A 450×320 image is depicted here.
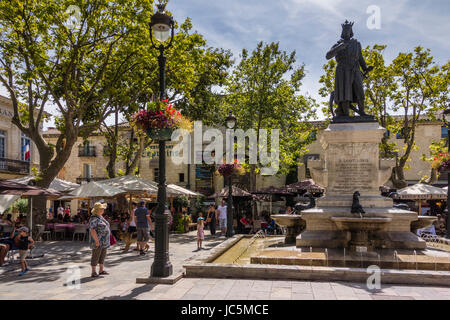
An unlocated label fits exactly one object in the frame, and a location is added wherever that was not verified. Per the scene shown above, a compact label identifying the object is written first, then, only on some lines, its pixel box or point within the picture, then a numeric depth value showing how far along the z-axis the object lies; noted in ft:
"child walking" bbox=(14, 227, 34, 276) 29.04
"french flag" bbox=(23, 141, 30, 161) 102.68
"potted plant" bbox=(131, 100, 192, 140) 25.72
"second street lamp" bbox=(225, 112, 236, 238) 53.31
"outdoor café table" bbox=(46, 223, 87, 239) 57.31
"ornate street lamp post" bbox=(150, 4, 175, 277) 24.86
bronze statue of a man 37.14
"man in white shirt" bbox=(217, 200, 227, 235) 63.87
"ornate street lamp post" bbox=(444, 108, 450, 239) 44.91
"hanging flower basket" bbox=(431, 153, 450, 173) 47.14
